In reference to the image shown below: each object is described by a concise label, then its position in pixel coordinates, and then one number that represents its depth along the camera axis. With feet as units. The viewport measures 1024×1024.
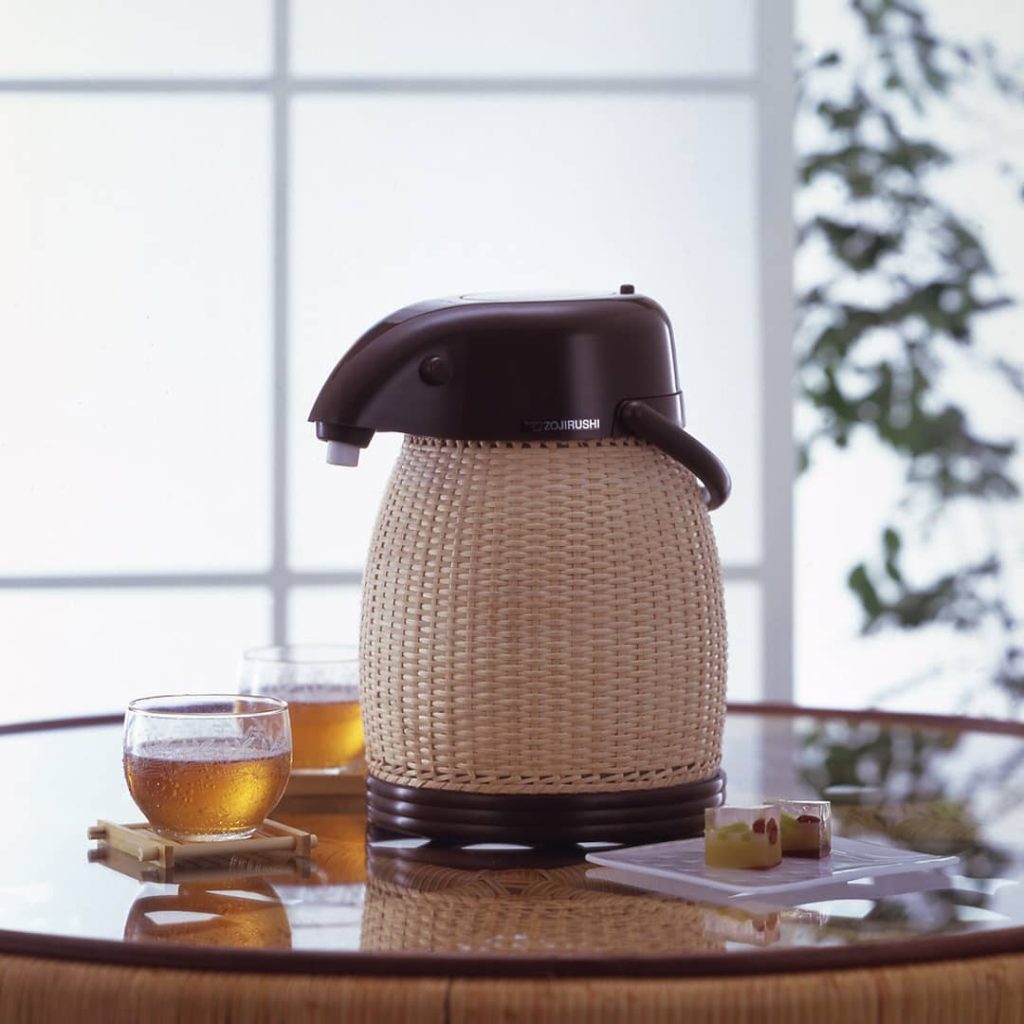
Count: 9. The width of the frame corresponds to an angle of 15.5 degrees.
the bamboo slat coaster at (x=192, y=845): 6.20
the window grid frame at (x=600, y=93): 13.58
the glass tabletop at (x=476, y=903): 5.62
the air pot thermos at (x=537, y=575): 6.31
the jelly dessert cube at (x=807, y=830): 6.17
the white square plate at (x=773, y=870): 5.97
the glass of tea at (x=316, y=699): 7.00
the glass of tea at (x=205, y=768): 6.21
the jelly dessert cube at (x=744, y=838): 6.07
